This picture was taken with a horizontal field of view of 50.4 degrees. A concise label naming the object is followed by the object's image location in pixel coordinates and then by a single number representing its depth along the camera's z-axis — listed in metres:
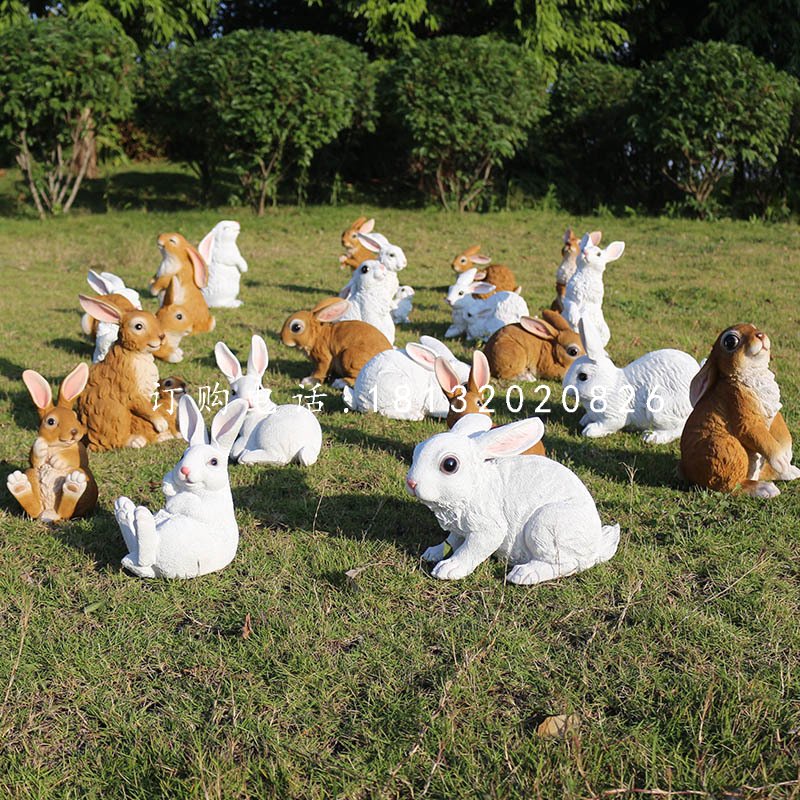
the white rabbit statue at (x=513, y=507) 3.75
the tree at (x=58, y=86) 14.19
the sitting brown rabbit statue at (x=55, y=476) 4.45
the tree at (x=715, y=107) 15.09
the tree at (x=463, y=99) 15.41
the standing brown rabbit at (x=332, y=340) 6.85
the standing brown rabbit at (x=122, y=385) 5.58
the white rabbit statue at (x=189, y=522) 3.81
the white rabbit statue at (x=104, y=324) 7.17
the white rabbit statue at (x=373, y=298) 7.79
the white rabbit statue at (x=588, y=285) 7.77
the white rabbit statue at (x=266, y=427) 5.30
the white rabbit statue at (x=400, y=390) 6.16
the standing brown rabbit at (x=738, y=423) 4.53
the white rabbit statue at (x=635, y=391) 5.66
